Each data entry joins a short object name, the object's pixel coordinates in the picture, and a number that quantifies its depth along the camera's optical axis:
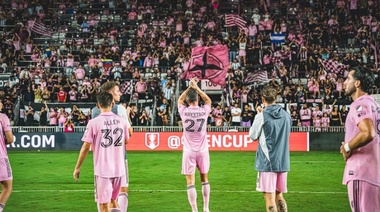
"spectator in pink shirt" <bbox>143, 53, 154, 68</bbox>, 39.31
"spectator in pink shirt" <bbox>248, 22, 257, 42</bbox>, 41.81
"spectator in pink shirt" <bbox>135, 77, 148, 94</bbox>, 36.19
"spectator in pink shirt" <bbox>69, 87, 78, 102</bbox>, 35.72
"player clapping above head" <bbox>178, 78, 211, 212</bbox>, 13.38
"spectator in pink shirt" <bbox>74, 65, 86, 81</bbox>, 38.25
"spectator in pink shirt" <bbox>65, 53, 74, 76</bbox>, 39.81
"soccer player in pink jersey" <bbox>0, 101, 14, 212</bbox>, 11.63
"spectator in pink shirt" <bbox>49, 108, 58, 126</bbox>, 33.72
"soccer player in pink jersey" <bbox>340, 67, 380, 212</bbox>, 7.81
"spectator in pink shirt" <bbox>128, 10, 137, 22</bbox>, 46.12
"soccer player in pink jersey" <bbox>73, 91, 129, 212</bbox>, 10.09
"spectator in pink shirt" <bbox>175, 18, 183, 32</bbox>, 43.31
